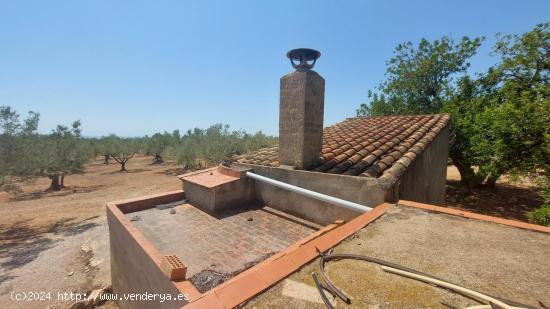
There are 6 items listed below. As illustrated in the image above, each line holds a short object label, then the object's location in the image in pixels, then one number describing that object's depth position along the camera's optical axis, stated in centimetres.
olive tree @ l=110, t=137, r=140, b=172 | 3581
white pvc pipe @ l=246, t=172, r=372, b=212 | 350
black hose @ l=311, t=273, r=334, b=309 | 147
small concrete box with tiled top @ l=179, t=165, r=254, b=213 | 537
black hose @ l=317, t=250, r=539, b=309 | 145
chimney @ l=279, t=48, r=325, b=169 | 492
